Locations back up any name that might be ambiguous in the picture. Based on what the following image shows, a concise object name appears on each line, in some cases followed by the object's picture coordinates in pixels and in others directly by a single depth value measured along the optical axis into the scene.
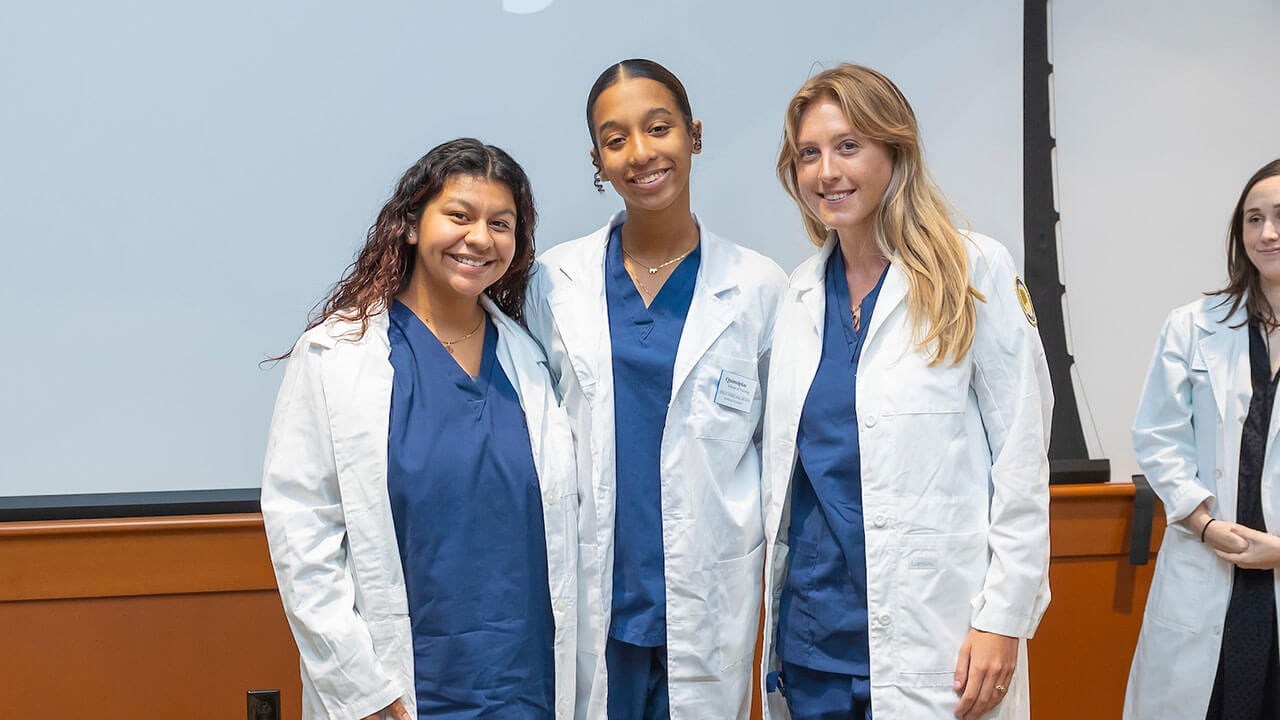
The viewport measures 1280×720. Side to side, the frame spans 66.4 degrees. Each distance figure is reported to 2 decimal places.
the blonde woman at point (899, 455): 1.39
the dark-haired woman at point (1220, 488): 1.97
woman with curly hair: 1.39
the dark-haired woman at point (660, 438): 1.57
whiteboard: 2.17
